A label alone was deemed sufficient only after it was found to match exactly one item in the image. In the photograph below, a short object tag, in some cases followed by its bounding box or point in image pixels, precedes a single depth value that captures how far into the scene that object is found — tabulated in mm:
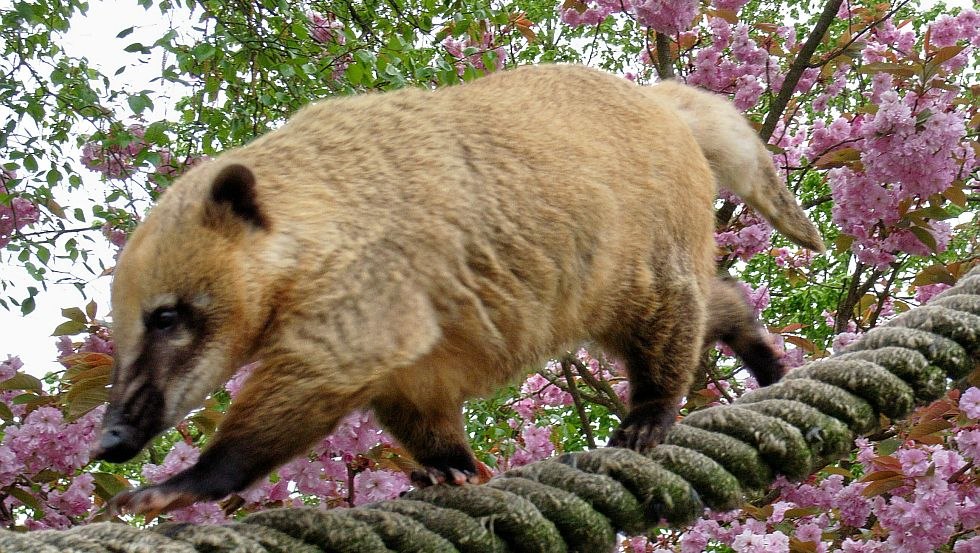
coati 2131
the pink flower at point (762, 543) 3416
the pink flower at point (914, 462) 3191
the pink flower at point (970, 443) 3088
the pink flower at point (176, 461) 2766
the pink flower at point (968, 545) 3297
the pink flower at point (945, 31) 4781
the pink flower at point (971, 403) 2910
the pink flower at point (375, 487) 3148
